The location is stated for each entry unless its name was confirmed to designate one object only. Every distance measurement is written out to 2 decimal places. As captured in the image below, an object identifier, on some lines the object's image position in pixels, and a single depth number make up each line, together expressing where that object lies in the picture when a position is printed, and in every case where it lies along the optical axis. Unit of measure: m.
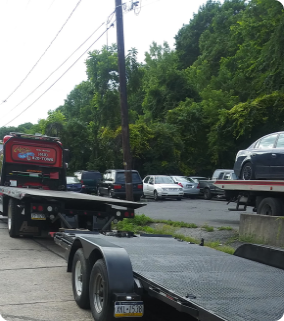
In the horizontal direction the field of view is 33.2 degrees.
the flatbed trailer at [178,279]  4.07
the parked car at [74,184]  26.44
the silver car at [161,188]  27.91
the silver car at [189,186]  30.47
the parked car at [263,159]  12.41
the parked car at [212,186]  29.03
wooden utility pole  14.91
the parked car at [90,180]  29.44
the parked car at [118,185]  25.09
